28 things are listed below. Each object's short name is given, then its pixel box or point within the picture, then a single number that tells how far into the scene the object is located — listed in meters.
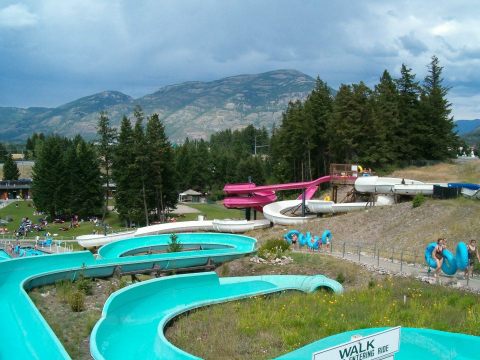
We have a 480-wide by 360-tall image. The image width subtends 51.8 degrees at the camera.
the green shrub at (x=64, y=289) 18.63
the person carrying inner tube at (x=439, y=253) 18.17
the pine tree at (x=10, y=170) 116.06
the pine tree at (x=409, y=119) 53.62
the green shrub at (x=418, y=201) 30.48
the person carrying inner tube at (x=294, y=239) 27.41
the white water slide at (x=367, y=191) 33.94
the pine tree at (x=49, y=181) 64.88
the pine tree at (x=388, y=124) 50.25
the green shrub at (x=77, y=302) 17.06
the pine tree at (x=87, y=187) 64.88
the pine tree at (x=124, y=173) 55.62
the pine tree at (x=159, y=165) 55.34
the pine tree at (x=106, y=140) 62.78
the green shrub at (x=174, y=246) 30.22
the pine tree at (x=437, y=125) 53.28
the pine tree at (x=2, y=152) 160.94
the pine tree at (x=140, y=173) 54.22
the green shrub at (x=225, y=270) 24.77
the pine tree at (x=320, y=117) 57.66
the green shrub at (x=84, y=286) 19.47
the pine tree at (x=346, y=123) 50.16
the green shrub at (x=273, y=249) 24.25
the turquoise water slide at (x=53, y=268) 12.81
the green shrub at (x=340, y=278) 20.09
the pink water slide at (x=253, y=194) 41.88
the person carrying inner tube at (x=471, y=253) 17.67
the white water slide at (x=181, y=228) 36.34
